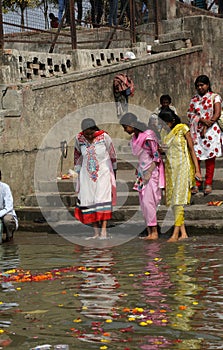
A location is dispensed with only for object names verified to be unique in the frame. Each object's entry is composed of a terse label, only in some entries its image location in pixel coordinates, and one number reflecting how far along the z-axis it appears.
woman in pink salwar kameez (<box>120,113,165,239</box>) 9.84
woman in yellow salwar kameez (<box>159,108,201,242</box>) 9.69
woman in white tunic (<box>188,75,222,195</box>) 10.77
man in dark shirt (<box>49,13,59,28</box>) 16.65
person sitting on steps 10.18
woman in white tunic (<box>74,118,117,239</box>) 10.27
